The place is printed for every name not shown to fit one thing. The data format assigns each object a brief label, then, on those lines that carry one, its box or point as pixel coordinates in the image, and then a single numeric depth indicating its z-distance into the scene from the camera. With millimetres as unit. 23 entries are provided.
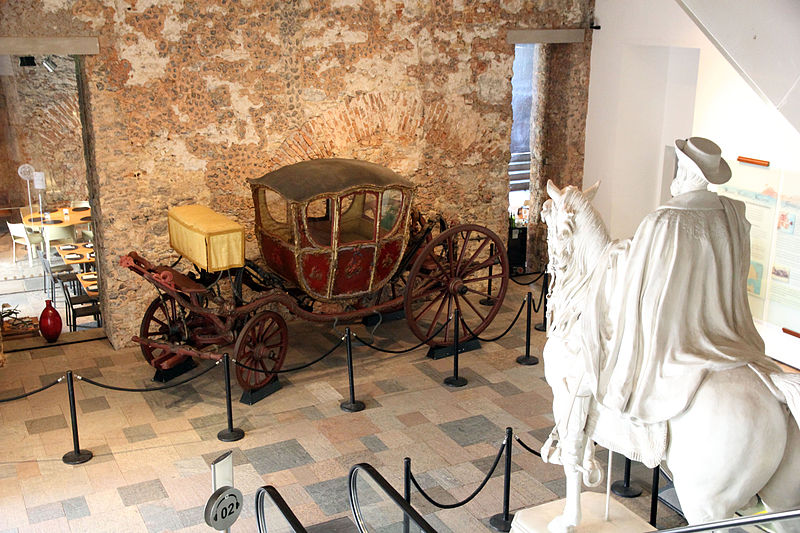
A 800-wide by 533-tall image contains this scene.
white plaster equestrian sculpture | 3920
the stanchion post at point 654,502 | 5441
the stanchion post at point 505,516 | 5273
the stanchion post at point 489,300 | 9508
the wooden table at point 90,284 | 9211
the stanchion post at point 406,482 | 4895
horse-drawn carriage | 7020
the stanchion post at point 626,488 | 5770
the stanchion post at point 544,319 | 8773
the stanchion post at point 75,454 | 6176
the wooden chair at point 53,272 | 9617
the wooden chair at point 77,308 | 8875
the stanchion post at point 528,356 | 7848
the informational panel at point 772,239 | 7563
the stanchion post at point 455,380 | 7414
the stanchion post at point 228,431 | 6516
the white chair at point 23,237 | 9508
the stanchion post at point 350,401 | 6957
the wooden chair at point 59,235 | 9727
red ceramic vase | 8352
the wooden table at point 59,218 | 9656
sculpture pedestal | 4902
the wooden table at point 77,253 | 9477
